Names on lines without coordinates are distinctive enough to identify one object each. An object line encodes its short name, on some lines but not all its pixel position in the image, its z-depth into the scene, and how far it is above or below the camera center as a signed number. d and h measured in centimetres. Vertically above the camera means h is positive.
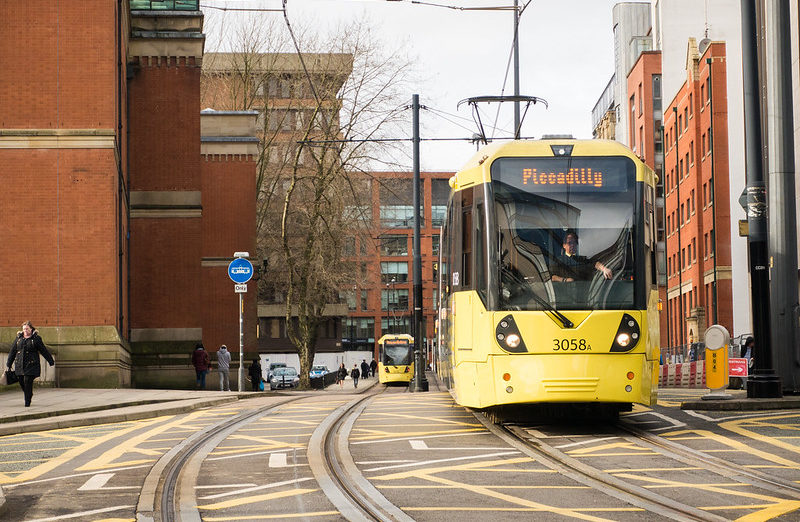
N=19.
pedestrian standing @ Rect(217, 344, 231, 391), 3489 -105
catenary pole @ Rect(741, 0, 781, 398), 1802 +140
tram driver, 1373 +64
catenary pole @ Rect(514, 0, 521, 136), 2895 +713
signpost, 2758 +129
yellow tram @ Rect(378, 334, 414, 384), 6662 -200
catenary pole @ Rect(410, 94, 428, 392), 3269 +65
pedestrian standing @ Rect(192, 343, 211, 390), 3447 -108
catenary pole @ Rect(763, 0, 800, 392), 1936 +199
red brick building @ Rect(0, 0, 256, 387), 2780 +349
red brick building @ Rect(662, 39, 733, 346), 6172 +683
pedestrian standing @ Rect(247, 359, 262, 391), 4341 -173
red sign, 1909 -81
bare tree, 4697 +653
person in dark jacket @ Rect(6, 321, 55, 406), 2021 -40
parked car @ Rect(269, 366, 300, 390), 7388 -335
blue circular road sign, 2759 +133
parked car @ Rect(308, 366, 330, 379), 9288 -357
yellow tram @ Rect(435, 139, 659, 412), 1339 +52
